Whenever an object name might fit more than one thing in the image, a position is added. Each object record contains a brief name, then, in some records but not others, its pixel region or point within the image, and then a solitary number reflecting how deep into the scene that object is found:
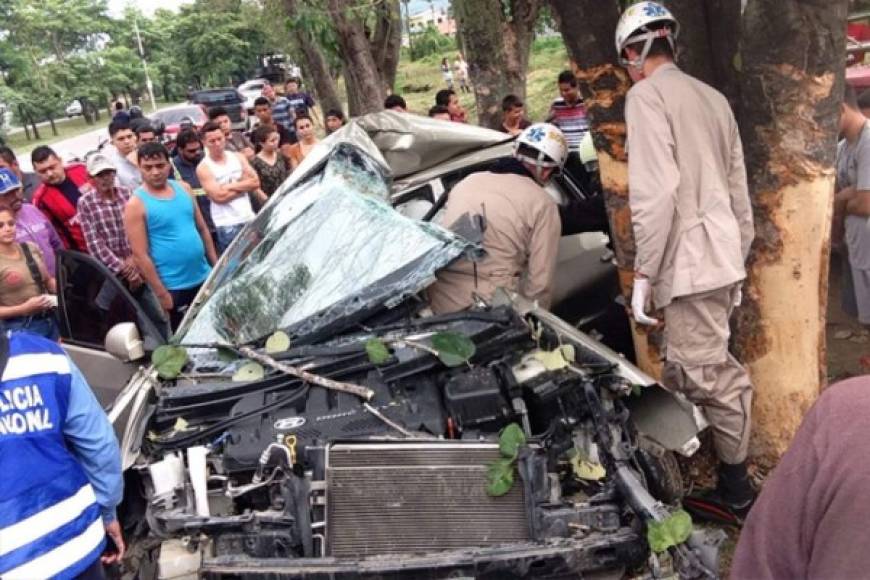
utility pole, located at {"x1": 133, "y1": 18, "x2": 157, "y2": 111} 48.17
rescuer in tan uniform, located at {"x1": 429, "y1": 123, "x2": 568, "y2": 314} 3.97
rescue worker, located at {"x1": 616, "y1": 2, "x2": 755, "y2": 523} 3.14
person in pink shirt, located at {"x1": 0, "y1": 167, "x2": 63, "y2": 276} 4.86
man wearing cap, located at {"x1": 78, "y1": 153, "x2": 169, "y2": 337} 5.16
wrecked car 2.62
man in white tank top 6.16
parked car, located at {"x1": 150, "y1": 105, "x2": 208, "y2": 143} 21.03
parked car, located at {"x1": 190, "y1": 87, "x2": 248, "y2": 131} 24.88
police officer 2.27
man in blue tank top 5.05
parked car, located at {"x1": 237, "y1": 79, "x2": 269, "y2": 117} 30.18
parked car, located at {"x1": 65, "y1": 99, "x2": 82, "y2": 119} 47.63
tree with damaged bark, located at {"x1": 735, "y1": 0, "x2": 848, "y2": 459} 3.29
